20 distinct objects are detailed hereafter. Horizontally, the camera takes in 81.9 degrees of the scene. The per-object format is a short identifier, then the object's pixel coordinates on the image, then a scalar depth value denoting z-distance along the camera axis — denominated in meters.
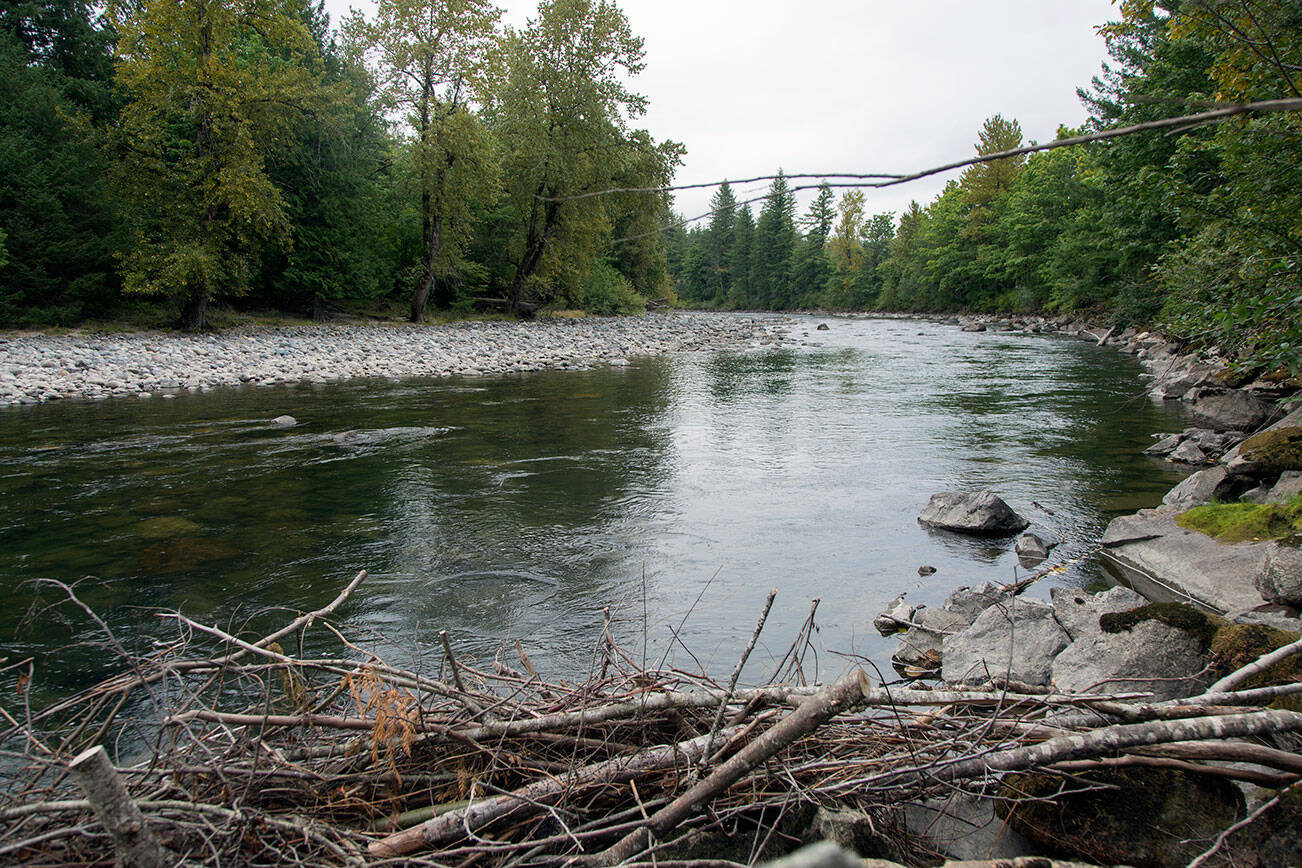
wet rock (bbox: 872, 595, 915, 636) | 5.55
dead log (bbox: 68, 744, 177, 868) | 1.75
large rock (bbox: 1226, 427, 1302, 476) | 7.29
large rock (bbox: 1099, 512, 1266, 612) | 5.75
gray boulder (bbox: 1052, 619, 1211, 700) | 3.51
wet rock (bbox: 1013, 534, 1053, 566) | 6.99
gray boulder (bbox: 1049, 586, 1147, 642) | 4.88
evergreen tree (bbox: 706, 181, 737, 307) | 107.31
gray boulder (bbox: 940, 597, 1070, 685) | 4.46
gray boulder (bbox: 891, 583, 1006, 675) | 4.96
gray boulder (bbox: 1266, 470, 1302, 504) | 6.72
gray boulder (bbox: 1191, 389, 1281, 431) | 10.91
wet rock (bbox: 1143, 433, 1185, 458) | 10.79
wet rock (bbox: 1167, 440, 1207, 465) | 10.13
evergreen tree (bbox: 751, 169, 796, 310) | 98.06
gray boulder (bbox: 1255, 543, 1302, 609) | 4.82
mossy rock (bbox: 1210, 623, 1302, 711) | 3.18
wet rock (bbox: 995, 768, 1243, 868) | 2.49
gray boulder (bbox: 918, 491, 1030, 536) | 7.62
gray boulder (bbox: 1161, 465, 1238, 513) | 7.66
